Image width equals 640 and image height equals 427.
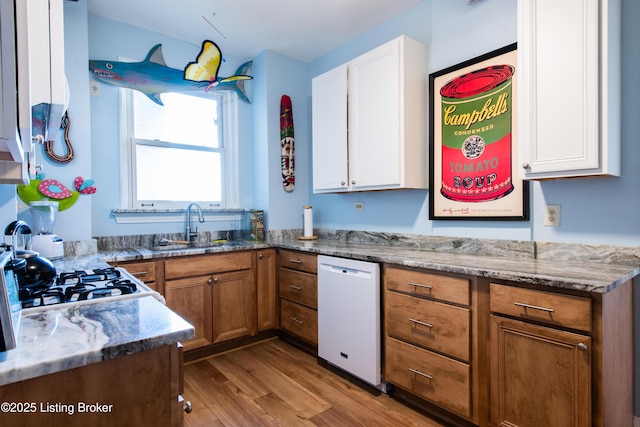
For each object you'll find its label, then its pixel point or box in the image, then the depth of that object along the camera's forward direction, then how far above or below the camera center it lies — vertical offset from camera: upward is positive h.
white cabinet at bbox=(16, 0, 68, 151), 0.92 +0.43
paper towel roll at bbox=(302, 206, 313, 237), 3.31 -0.10
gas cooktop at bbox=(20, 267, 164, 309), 1.15 -0.29
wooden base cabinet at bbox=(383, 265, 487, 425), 1.71 -0.70
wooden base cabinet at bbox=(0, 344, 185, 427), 0.76 -0.43
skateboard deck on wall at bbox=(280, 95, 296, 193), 3.39 +0.66
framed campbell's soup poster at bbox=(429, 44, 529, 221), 2.07 +0.44
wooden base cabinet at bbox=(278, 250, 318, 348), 2.69 -0.69
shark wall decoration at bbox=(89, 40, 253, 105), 2.72 +1.16
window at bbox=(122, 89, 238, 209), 2.94 +0.56
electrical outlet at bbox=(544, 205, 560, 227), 1.90 -0.04
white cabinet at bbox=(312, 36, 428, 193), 2.38 +0.67
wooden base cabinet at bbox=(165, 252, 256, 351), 2.56 -0.65
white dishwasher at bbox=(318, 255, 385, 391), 2.15 -0.72
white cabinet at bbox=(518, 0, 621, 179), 1.53 +0.56
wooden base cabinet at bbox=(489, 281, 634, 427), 1.33 -0.63
